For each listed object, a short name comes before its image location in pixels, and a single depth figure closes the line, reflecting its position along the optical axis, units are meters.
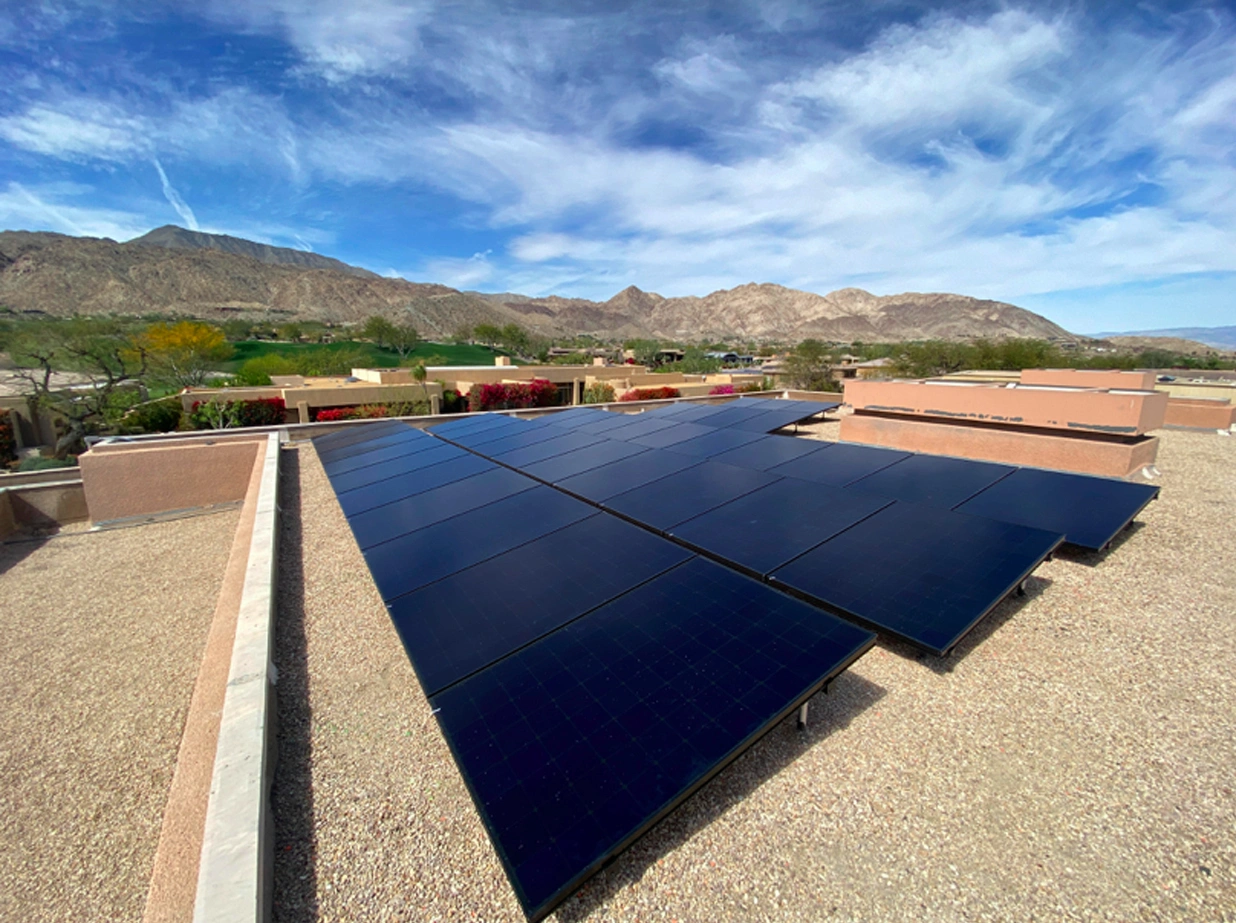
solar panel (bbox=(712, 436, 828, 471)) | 8.30
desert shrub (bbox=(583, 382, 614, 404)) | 30.28
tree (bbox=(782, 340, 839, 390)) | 41.17
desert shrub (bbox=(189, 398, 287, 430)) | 23.75
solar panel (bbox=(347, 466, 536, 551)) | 6.53
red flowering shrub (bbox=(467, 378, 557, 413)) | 29.05
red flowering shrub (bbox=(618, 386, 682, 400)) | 28.44
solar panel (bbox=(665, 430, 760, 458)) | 9.34
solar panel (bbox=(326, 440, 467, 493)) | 9.12
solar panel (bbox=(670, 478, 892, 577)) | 5.11
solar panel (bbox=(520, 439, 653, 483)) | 8.48
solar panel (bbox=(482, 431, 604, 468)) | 9.66
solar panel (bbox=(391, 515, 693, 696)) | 3.82
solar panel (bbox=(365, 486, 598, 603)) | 5.16
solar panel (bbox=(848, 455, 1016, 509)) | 6.84
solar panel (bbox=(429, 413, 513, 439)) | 13.55
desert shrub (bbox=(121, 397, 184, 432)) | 23.52
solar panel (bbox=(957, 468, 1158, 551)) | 6.40
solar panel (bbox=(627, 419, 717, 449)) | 10.23
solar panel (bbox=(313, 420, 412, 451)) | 13.64
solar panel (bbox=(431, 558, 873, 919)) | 2.51
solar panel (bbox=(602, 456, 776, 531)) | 6.21
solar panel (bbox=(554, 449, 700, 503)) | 7.32
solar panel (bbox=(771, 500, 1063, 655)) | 4.15
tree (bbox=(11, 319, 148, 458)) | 27.31
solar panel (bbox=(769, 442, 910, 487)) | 7.42
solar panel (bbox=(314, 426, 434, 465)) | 11.91
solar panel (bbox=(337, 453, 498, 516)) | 7.85
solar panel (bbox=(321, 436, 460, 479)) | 10.38
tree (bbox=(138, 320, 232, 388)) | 44.16
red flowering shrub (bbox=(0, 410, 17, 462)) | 26.73
